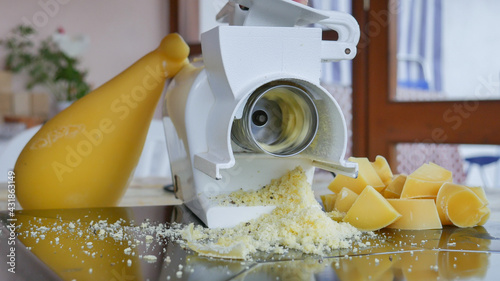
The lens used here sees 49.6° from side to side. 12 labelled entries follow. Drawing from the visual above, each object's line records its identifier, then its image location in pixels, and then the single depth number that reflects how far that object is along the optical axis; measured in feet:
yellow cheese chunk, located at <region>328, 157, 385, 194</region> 2.40
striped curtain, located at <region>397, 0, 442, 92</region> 7.18
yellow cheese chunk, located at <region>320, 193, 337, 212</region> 2.51
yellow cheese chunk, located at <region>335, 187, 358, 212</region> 2.32
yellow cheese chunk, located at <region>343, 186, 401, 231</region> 2.02
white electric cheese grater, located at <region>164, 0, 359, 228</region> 1.95
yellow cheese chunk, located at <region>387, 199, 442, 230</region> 2.11
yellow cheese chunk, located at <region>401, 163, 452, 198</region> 2.25
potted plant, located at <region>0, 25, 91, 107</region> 9.78
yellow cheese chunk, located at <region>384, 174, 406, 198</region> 2.38
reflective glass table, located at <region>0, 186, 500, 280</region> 1.47
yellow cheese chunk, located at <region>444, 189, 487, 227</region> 2.13
